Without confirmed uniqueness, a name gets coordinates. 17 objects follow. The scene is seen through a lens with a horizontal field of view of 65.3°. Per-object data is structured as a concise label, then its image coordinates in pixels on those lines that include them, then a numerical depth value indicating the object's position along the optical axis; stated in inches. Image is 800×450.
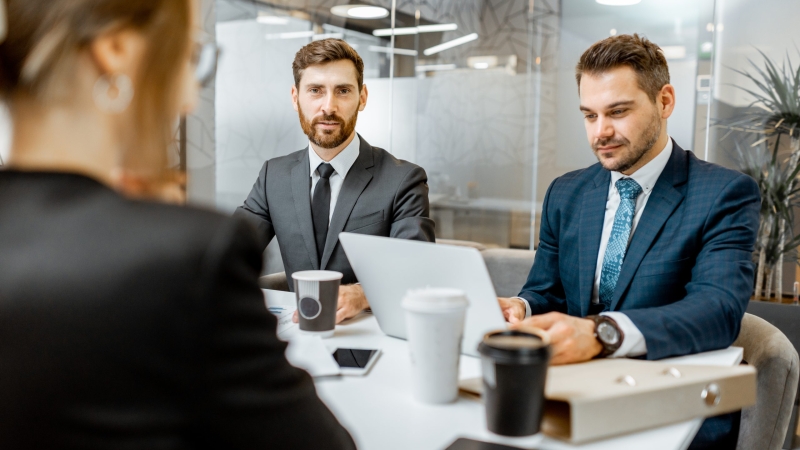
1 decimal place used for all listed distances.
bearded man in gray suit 87.2
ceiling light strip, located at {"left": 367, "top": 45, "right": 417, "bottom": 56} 207.2
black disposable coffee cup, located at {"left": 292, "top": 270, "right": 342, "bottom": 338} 55.6
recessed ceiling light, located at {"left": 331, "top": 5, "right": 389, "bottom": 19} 204.7
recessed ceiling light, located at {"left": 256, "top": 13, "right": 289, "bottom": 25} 196.5
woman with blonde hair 18.8
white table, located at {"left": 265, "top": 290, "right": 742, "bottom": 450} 34.5
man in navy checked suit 51.8
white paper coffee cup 37.6
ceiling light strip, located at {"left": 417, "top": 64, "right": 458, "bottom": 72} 207.6
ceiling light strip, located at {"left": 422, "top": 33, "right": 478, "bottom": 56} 206.0
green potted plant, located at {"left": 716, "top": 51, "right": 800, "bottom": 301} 143.8
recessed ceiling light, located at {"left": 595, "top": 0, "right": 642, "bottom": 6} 180.4
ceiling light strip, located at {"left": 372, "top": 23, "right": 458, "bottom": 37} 207.6
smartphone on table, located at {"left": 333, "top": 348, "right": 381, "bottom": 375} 46.4
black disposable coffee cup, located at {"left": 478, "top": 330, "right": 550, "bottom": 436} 33.0
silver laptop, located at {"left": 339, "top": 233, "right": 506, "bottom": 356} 43.6
